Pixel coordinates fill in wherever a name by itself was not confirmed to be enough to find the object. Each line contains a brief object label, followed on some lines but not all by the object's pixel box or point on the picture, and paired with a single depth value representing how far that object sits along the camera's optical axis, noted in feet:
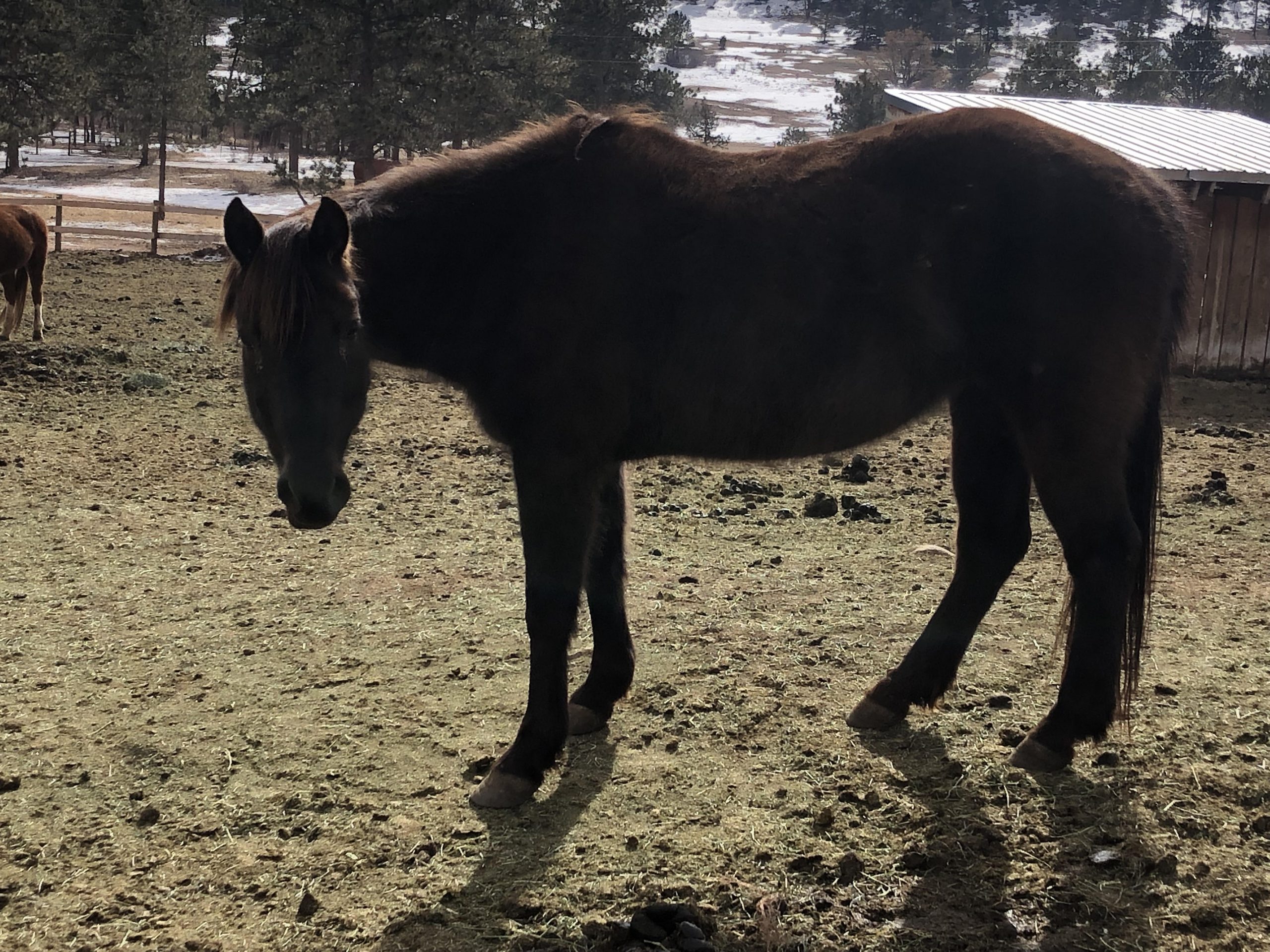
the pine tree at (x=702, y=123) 146.10
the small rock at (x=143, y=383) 31.76
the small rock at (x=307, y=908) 9.28
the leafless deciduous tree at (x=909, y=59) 235.61
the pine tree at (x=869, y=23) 292.81
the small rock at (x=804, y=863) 9.94
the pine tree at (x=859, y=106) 140.36
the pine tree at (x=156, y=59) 113.39
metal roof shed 39.24
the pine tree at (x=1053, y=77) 161.89
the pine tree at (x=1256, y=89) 146.61
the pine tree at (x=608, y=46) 111.65
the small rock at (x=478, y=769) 11.75
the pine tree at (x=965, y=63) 236.22
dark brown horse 10.96
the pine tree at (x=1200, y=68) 169.89
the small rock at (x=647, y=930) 8.77
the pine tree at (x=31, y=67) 74.54
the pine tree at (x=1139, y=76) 159.63
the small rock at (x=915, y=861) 9.91
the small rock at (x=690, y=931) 8.73
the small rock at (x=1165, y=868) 9.62
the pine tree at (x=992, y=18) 269.79
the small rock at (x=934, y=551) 19.40
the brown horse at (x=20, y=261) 39.93
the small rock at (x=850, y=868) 9.76
